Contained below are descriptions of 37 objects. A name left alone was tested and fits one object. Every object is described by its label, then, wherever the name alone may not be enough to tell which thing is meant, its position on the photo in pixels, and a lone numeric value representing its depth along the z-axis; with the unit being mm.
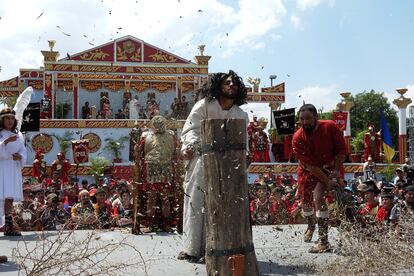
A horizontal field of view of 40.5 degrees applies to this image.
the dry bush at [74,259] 3760
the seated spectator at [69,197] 11757
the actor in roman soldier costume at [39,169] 19720
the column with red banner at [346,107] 23312
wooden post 4285
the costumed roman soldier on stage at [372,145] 23312
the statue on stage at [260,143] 22509
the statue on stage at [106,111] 27750
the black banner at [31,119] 17031
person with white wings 7297
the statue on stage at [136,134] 8656
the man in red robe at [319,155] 6102
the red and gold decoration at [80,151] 21203
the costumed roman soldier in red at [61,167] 19422
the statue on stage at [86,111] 28534
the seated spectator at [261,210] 10248
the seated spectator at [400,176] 15212
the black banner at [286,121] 20203
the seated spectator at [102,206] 9289
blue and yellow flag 23780
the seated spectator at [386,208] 7357
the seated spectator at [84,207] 8963
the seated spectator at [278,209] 10180
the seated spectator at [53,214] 9188
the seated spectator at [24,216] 9156
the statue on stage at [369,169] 21000
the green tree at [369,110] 57688
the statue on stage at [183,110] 27253
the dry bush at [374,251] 4414
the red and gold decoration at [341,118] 23395
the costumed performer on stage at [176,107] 27112
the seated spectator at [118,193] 10172
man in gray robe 5434
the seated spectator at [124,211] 8836
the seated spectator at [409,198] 6996
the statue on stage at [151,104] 26836
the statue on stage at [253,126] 22250
